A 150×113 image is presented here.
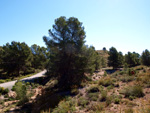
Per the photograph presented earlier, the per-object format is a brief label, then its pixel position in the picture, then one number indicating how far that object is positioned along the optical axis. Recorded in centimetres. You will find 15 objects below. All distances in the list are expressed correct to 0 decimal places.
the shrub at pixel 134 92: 604
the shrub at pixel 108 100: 559
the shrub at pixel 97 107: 497
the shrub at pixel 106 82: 1045
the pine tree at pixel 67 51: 1188
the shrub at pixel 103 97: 653
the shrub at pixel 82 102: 625
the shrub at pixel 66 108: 553
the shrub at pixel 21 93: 845
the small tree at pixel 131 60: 4456
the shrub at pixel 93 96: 675
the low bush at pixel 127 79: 1042
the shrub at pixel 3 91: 1138
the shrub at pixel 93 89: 884
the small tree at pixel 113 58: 3859
